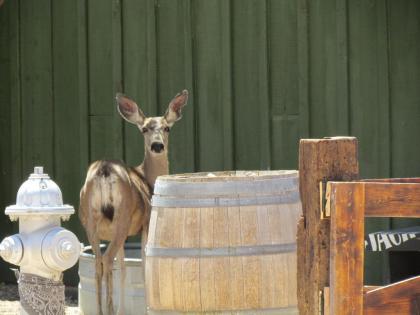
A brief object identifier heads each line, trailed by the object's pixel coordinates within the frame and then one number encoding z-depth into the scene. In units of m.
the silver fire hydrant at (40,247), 12.96
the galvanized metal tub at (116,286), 16.98
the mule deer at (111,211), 16.83
